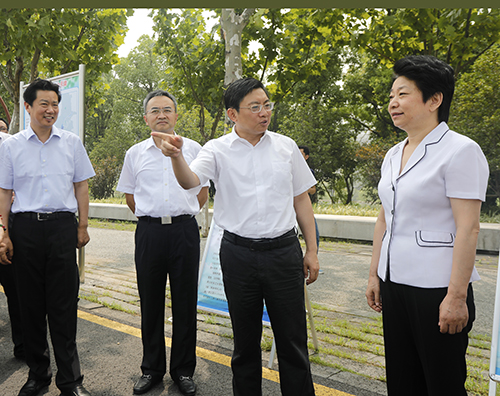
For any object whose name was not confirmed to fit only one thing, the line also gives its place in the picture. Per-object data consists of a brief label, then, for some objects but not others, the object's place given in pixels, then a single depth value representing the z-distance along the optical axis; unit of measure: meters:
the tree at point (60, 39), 8.60
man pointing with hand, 2.67
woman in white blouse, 1.99
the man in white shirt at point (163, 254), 3.42
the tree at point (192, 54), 11.43
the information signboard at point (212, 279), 4.40
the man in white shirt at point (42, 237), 3.21
